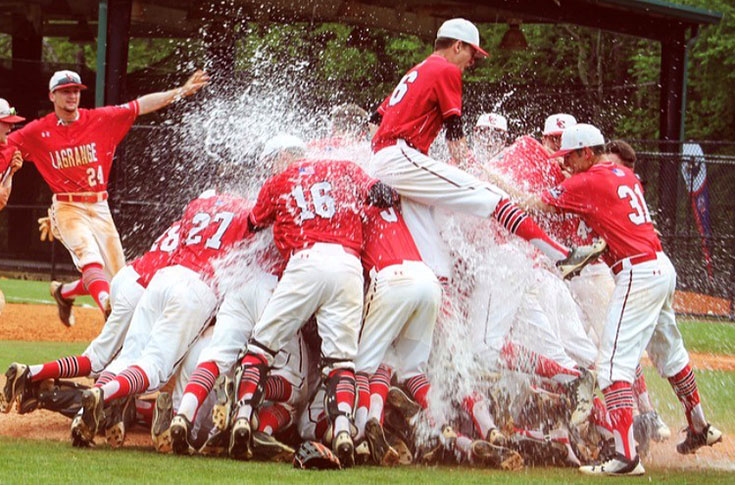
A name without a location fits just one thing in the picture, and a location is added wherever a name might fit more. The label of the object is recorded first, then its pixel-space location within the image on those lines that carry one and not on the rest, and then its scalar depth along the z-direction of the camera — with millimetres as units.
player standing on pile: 14195
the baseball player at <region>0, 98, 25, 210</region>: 20156
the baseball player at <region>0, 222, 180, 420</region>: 14680
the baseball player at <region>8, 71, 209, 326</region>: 21531
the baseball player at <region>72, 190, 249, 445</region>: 13602
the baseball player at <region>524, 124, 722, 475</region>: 13070
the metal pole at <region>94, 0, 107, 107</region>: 31953
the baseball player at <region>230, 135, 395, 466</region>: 12781
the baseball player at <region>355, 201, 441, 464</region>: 13492
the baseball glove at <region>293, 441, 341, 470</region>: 12039
